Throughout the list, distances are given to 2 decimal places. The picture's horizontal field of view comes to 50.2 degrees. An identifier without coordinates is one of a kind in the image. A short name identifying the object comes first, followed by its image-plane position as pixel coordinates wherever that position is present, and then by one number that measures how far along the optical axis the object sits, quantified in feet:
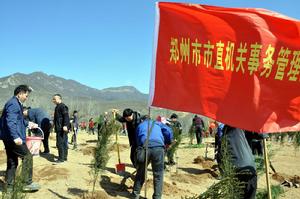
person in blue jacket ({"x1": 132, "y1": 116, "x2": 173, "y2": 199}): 18.56
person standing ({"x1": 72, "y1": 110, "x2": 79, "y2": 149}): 40.47
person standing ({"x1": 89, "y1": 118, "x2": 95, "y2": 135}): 91.55
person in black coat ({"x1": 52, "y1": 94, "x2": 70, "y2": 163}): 26.31
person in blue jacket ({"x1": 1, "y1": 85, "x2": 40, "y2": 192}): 17.13
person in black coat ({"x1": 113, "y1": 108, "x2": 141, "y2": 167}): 21.17
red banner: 12.73
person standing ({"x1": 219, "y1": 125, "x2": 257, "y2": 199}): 12.07
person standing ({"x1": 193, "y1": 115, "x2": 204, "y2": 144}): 52.08
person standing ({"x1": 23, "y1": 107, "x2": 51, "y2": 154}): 28.96
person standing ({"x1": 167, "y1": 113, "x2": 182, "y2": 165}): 31.33
